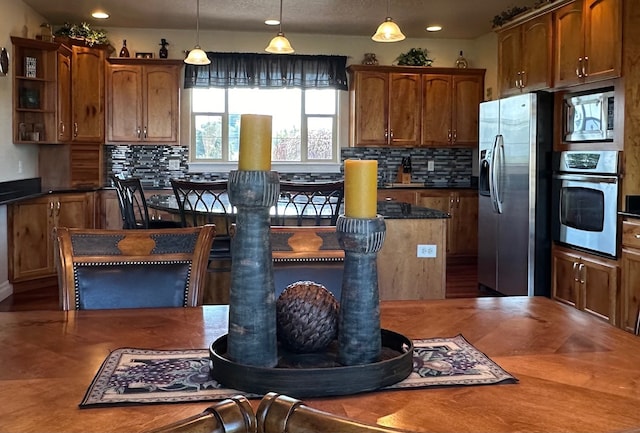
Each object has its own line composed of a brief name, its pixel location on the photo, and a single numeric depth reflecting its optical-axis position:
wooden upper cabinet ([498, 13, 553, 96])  5.04
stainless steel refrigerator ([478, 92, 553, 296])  4.91
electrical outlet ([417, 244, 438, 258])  3.71
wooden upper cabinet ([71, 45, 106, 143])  6.85
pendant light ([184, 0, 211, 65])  5.40
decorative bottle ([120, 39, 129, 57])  7.26
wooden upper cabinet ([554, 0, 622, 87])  4.23
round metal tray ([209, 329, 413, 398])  1.02
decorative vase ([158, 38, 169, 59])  7.38
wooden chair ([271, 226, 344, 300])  1.92
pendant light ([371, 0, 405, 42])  4.54
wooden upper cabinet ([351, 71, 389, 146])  7.50
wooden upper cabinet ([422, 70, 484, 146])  7.65
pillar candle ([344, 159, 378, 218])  1.09
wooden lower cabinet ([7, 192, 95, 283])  5.72
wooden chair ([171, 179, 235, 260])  3.61
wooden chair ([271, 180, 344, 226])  3.41
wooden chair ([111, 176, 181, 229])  4.04
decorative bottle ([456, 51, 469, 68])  7.82
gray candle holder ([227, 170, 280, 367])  1.07
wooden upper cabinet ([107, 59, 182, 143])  7.24
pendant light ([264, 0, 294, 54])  4.98
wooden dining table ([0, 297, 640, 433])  0.94
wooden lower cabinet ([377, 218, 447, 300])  3.69
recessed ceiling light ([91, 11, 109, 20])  6.65
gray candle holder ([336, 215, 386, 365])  1.09
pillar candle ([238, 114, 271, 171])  1.08
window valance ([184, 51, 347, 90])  7.52
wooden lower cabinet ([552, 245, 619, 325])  4.22
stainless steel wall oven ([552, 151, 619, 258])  4.21
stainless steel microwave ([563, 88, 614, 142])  4.32
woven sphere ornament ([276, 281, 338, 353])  1.14
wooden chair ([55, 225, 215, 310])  1.78
